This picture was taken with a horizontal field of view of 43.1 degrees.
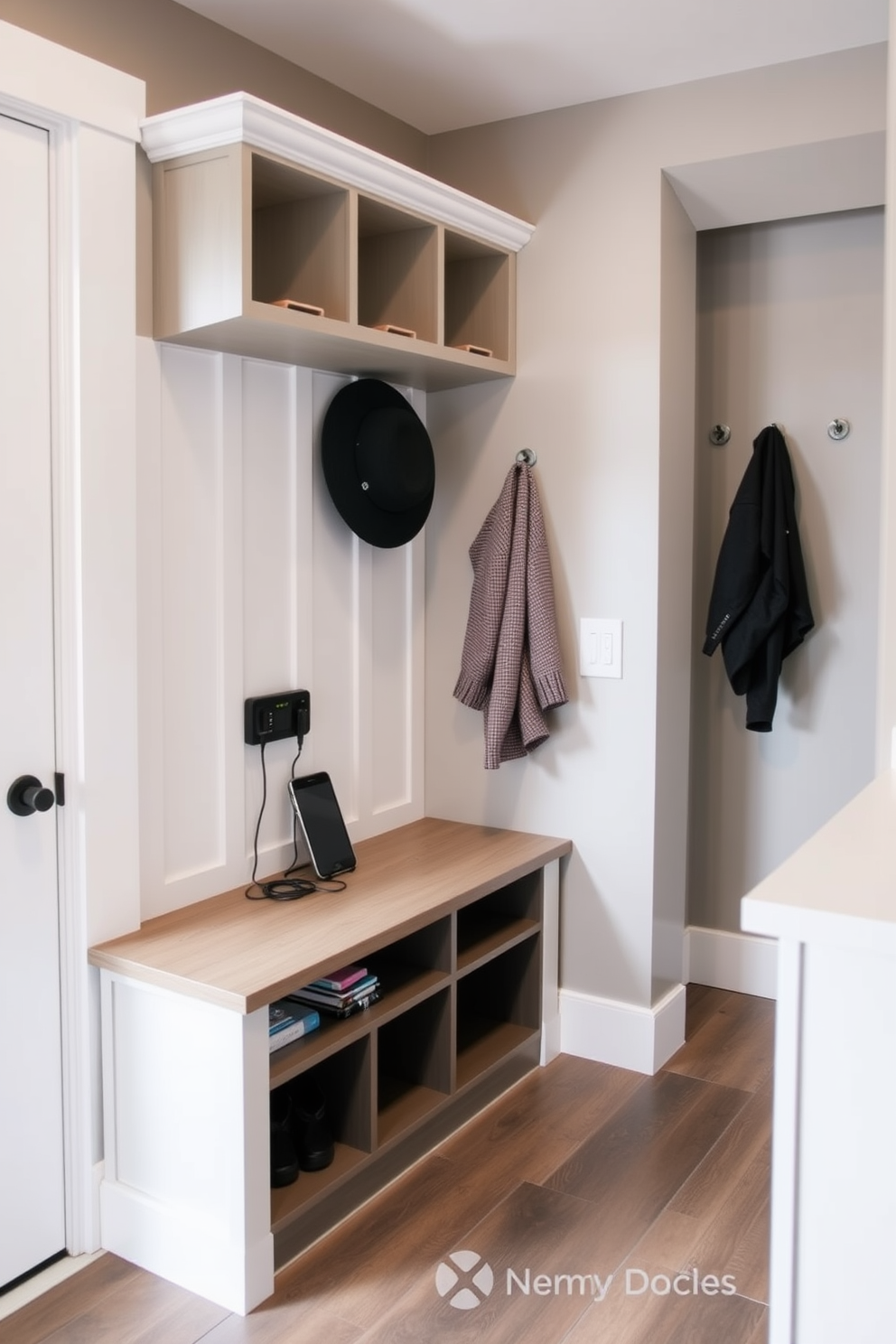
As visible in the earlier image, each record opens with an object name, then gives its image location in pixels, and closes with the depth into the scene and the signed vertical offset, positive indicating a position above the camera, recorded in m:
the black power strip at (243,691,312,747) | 2.51 -0.24
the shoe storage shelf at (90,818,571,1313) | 1.96 -0.85
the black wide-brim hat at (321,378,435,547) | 2.65 +0.36
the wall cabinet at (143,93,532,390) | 2.08 +0.77
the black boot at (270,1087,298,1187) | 2.13 -1.02
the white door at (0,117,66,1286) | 1.97 -0.19
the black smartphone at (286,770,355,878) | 2.59 -0.49
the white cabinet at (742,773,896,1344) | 1.05 -0.47
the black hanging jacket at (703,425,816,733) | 3.06 +0.08
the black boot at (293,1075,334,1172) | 2.20 -1.02
